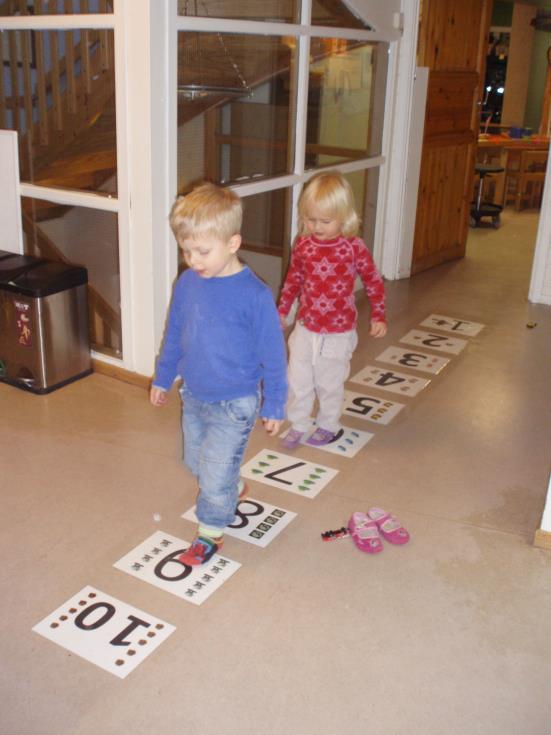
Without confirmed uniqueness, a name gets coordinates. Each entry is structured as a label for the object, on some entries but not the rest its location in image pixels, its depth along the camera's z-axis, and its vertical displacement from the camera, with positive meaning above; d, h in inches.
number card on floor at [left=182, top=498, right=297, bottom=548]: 98.0 -51.8
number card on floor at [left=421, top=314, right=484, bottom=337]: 176.9 -46.3
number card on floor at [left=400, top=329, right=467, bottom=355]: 165.6 -47.0
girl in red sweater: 107.0 -26.8
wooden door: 202.2 +0.1
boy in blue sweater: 80.9 -26.4
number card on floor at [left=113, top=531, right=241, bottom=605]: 87.5 -52.3
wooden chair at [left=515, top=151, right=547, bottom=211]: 322.3 -22.2
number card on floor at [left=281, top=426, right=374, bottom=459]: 120.6 -50.4
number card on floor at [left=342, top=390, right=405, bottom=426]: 133.0 -49.7
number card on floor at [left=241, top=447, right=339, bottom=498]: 109.8 -51.0
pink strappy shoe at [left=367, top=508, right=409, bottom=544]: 97.1 -50.3
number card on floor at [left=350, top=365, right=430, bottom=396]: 144.4 -48.7
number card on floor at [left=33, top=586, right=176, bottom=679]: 77.3 -53.0
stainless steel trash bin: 133.0 -37.4
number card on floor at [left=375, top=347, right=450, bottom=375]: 154.8 -47.8
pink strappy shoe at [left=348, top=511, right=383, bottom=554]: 95.0 -50.3
